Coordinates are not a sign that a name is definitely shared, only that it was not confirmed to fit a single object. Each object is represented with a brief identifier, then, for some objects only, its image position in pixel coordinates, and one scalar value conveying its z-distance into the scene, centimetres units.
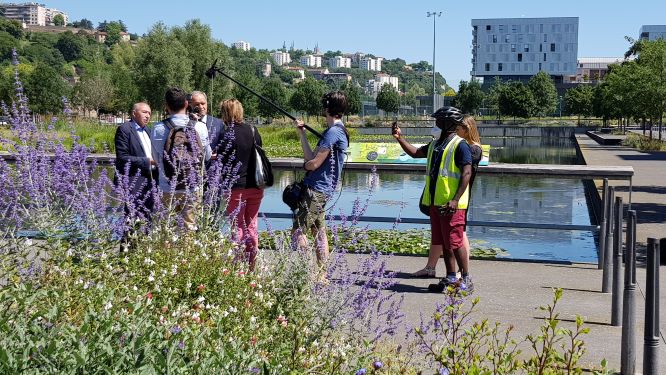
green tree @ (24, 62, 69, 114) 8156
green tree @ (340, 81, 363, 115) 11362
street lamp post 9519
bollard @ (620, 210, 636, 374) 514
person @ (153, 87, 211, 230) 694
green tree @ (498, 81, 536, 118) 10131
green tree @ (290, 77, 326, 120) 11275
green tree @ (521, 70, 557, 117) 10562
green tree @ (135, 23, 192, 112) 6153
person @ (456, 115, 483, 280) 758
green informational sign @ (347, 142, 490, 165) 1042
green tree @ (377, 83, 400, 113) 12912
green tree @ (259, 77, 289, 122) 9906
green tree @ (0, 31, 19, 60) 16900
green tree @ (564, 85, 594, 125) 10338
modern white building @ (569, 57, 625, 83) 16670
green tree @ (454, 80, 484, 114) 11506
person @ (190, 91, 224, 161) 739
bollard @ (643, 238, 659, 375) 423
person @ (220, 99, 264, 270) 743
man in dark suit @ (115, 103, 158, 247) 748
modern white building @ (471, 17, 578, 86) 15738
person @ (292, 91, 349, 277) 711
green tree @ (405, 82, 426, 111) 17250
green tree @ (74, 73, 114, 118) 8562
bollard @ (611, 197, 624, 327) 641
